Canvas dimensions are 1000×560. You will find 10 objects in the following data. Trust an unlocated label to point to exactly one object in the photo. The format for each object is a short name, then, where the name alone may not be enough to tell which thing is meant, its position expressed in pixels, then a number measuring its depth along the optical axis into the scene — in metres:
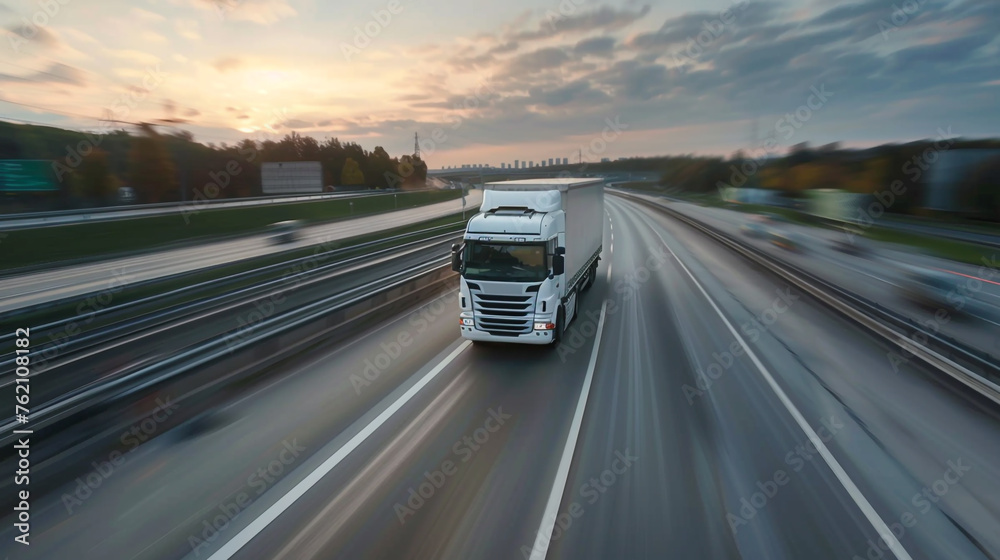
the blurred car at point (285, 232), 32.81
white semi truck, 11.12
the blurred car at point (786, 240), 29.09
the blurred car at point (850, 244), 28.28
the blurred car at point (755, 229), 33.66
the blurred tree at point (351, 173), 91.74
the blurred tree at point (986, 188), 39.72
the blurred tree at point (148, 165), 52.56
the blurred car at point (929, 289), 15.52
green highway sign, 36.31
